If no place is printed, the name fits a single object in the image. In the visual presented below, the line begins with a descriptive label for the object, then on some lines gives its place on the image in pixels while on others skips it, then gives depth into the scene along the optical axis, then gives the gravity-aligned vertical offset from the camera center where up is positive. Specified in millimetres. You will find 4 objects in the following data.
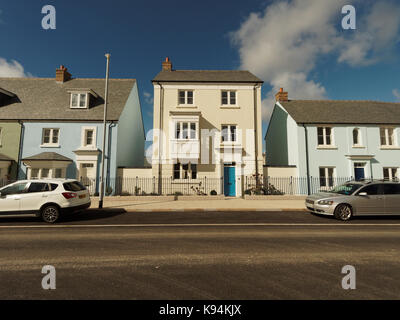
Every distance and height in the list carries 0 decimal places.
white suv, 8234 -695
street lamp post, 11543 +2739
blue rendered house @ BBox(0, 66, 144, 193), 16203 +4157
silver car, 8812 -809
